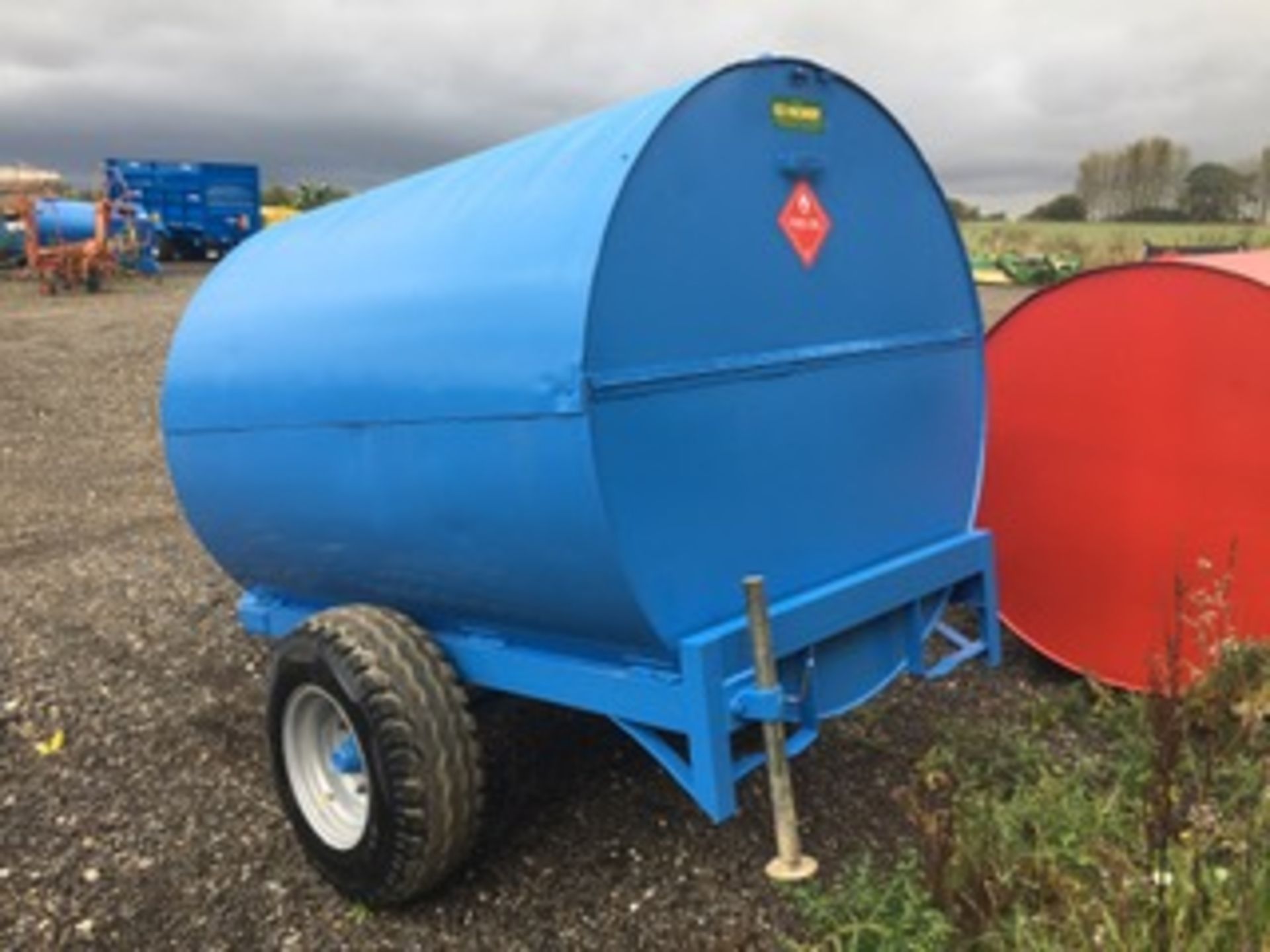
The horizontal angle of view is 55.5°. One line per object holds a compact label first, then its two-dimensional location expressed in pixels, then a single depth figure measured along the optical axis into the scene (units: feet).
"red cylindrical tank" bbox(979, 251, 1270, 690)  14.79
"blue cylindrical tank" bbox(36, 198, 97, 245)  80.79
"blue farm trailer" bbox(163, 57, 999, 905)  9.96
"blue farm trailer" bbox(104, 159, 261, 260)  86.07
